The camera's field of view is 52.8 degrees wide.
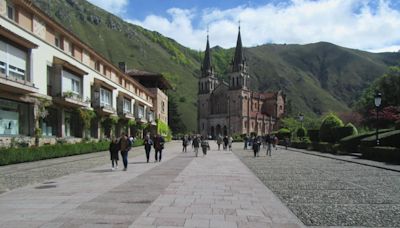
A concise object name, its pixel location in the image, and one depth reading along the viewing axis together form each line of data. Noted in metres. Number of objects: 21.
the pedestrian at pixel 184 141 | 36.91
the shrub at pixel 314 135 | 45.41
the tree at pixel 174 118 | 105.69
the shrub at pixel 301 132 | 55.42
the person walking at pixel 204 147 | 30.75
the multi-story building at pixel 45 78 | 23.47
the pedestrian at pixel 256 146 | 30.03
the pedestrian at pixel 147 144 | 21.75
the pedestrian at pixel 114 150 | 17.58
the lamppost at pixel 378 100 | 24.70
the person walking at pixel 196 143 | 30.20
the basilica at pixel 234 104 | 104.62
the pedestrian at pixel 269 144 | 30.45
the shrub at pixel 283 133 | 63.49
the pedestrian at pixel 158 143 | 22.38
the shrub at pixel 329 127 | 38.02
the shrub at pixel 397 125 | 27.52
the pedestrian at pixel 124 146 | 17.31
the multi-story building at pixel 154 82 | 73.94
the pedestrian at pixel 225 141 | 43.27
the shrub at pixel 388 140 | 25.34
